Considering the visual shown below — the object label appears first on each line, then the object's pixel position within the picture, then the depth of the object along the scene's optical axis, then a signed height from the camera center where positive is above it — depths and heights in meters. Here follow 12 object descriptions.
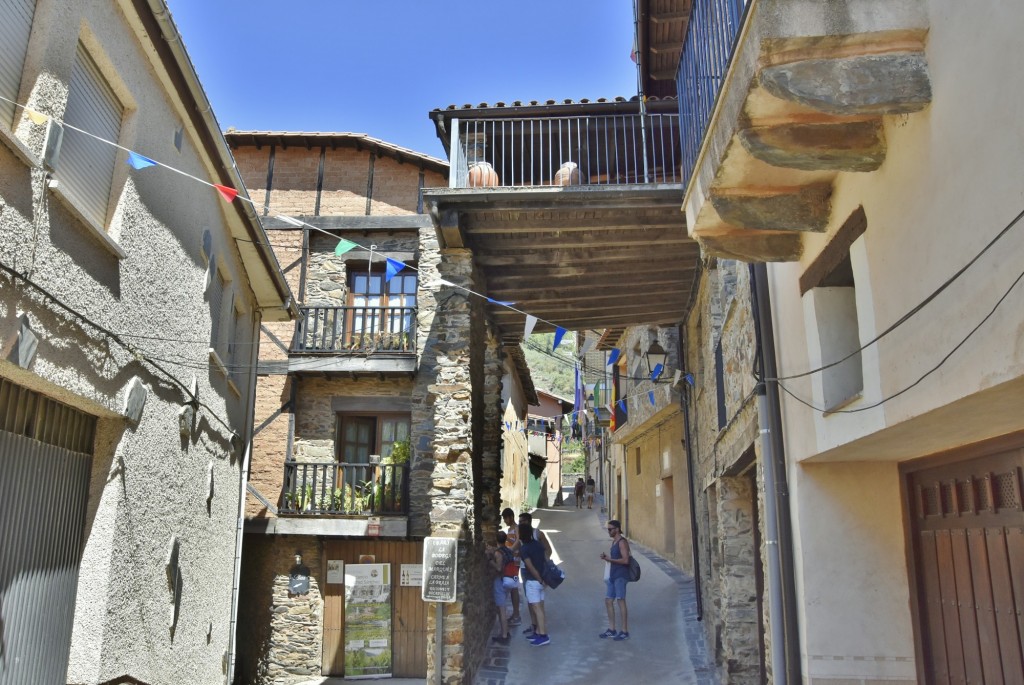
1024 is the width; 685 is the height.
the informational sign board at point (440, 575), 7.96 -0.30
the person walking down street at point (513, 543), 10.99 +0.00
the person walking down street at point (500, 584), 10.16 -0.50
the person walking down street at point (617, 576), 9.98 -0.39
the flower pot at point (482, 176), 8.61 +3.79
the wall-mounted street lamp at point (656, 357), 12.42 +2.77
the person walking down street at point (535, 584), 10.05 -0.49
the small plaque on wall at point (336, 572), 13.70 -0.49
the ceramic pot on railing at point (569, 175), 8.68 +3.82
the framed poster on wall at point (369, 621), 13.42 -1.26
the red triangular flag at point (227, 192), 6.31 +2.66
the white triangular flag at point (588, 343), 24.30 +5.99
